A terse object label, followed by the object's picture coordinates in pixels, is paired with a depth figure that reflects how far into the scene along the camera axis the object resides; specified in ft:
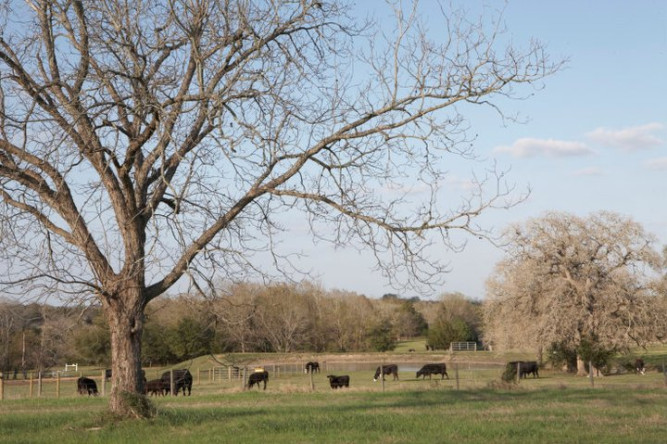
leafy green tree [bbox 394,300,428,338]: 335.04
